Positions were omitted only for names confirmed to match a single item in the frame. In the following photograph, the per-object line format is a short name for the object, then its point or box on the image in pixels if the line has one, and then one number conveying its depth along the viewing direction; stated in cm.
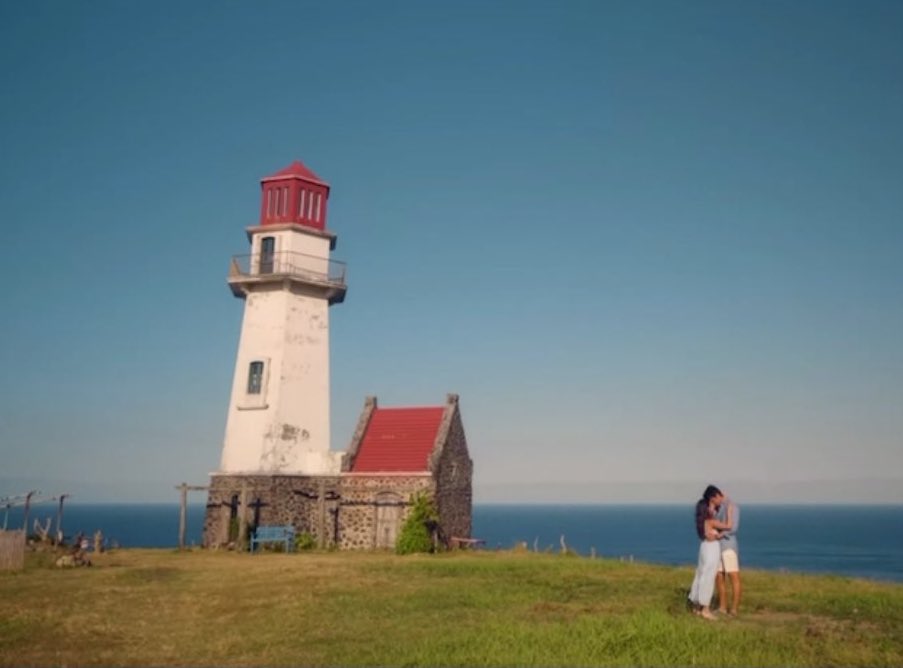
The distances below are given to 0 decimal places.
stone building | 3344
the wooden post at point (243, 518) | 3212
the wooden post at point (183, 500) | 3388
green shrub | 3188
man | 1515
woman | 1496
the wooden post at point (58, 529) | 3497
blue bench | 3259
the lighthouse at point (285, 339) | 3431
